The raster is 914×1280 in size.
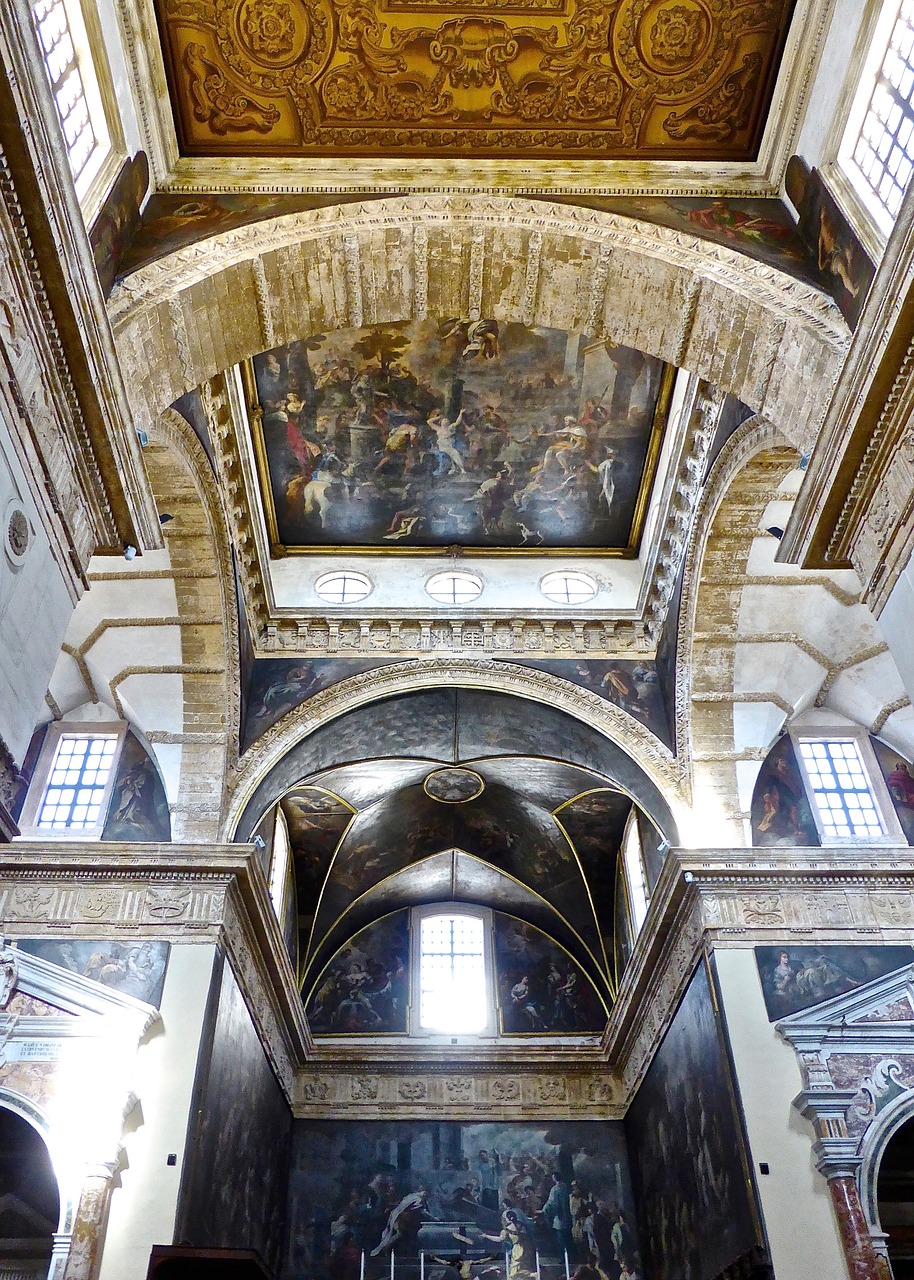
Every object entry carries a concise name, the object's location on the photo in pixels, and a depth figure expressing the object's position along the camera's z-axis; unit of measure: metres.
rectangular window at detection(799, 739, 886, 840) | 13.88
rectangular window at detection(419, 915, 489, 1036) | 18.72
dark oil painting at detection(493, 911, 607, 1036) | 18.55
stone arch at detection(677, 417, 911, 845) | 13.08
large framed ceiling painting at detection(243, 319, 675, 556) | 13.09
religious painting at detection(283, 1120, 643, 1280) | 15.82
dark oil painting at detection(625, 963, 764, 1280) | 10.86
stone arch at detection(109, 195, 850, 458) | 8.77
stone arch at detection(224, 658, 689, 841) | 13.91
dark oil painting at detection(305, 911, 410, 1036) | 18.62
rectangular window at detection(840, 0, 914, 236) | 7.73
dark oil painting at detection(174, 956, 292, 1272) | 10.82
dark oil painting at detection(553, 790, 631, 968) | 17.38
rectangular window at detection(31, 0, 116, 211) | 7.66
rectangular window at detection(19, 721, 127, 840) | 13.73
